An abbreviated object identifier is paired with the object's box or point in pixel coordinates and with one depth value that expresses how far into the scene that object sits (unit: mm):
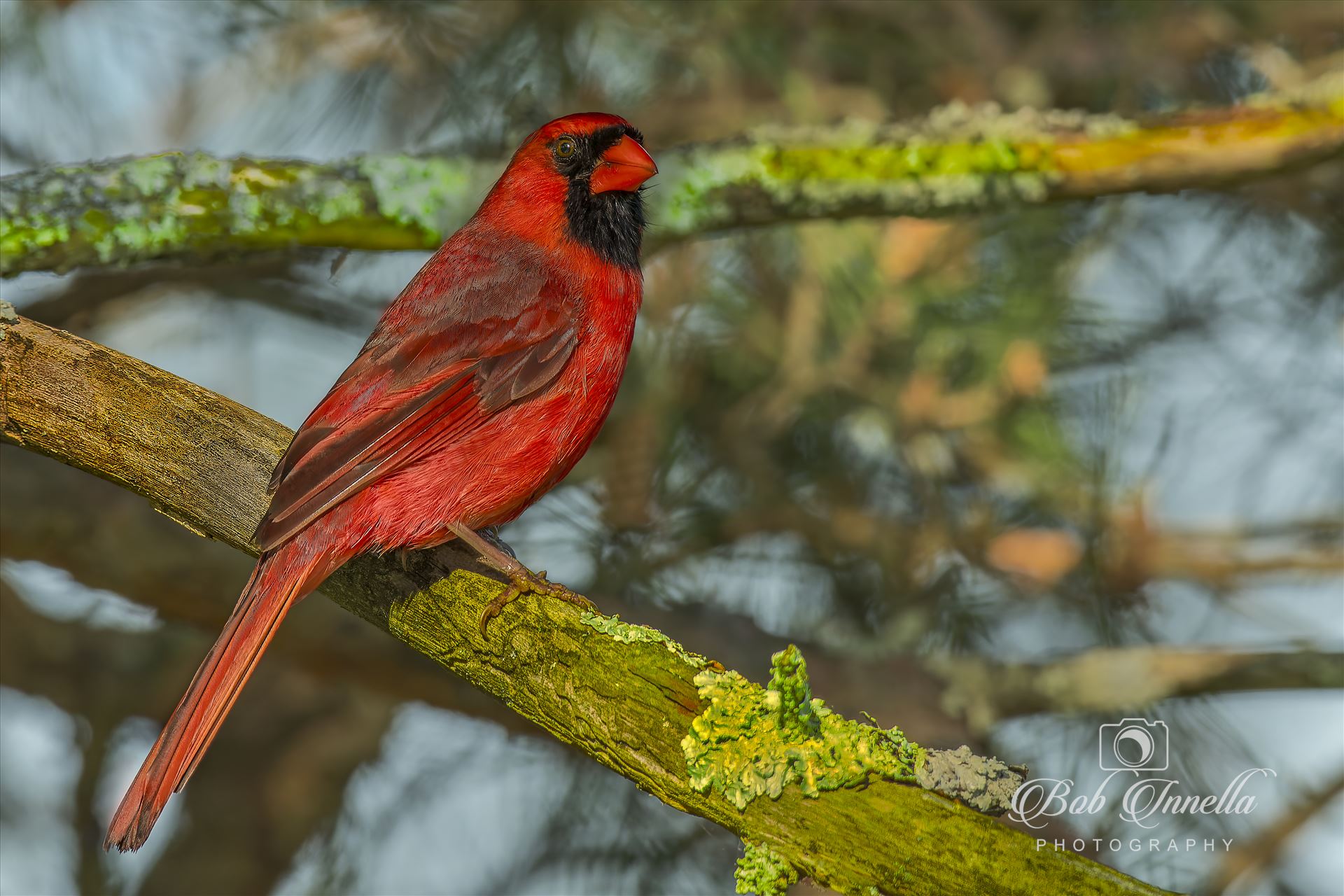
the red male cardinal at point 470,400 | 4754
